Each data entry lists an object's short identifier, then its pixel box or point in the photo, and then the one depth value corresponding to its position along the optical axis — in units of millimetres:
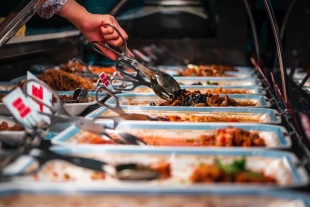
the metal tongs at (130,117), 2077
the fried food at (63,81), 2895
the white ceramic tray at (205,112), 2328
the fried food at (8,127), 1988
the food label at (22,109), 1648
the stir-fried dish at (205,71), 4009
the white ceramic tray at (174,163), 1430
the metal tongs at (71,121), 1751
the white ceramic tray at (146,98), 2820
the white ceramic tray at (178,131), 1856
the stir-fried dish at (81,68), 3645
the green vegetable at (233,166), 1420
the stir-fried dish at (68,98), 2398
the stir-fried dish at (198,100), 2576
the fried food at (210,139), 1762
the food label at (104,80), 2656
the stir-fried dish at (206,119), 2271
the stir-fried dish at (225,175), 1367
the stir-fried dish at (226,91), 3094
